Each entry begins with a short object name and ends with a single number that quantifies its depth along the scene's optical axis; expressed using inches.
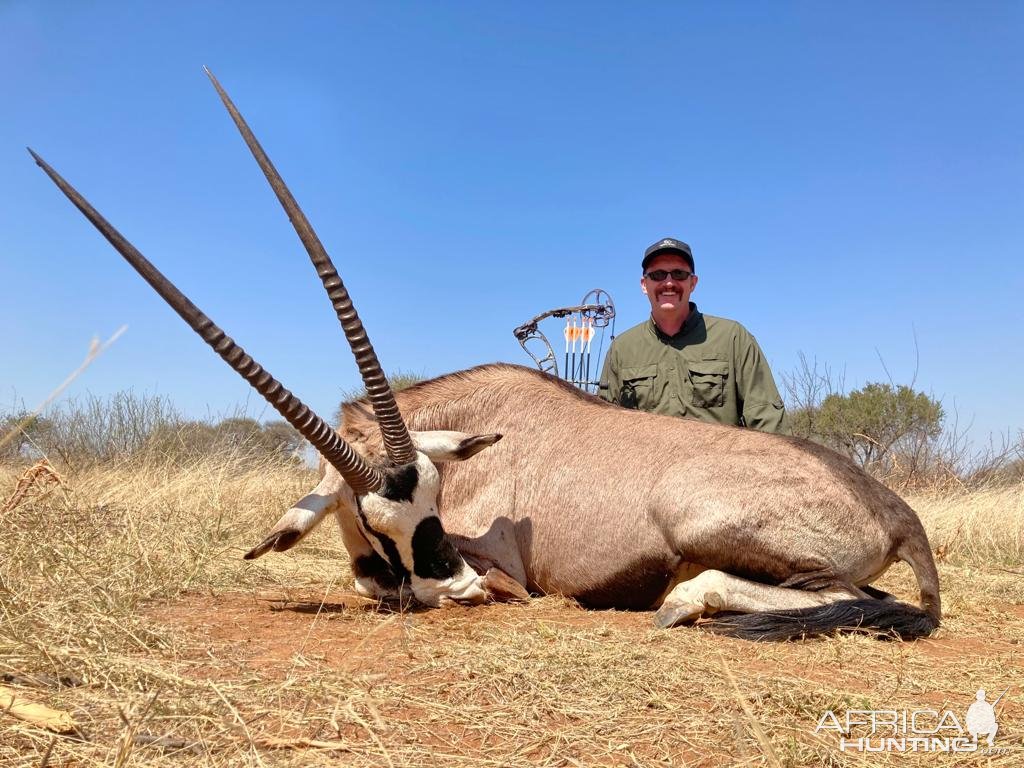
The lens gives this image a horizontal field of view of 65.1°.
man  238.4
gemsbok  141.3
